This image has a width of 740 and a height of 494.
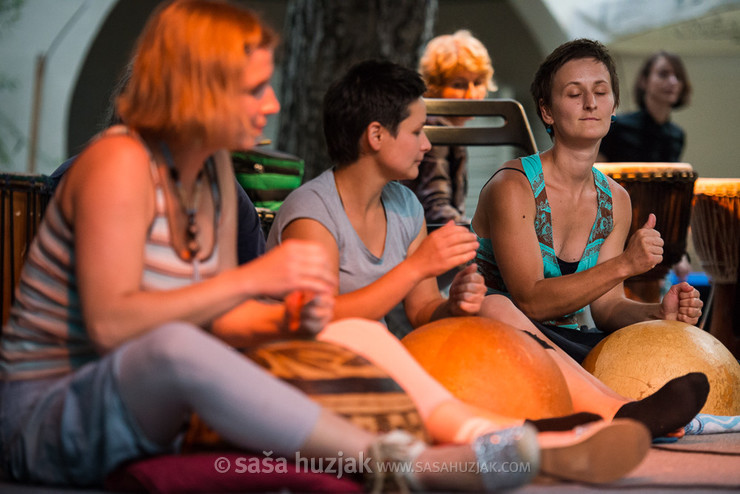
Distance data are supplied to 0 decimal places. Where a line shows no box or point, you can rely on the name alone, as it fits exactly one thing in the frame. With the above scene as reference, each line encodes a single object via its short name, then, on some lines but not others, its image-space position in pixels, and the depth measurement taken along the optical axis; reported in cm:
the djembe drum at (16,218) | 623
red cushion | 376
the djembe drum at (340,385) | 411
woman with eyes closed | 614
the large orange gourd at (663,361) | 582
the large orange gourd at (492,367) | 486
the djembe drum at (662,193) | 860
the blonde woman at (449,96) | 902
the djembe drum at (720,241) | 860
